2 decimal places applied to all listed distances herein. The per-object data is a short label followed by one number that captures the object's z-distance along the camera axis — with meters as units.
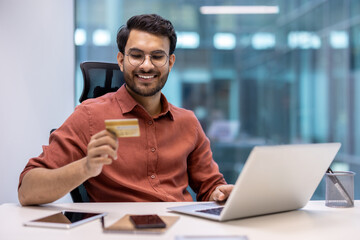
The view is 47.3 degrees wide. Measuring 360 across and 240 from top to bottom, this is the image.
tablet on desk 1.10
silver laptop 1.05
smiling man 1.55
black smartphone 1.07
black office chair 1.93
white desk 1.04
